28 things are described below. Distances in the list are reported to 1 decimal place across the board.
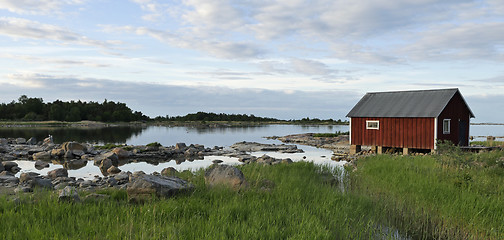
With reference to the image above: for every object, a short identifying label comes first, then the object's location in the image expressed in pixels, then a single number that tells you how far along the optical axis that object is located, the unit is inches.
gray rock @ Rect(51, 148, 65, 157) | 944.9
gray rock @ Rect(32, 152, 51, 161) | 931.3
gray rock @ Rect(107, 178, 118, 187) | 438.2
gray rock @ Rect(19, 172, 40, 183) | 462.4
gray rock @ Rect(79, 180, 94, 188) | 421.7
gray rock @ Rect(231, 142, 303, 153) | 1209.3
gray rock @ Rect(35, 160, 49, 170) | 755.9
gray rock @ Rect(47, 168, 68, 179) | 548.8
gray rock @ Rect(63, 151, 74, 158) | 932.6
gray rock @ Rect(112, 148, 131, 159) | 943.3
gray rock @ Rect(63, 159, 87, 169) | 783.1
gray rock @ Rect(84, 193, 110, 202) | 277.4
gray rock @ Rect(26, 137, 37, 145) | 1239.2
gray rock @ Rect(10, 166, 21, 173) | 678.6
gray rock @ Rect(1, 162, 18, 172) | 683.5
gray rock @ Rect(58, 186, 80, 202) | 266.8
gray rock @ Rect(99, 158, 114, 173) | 712.2
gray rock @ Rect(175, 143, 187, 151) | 1098.1
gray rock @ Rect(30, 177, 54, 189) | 399.5
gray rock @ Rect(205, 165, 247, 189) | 325.0
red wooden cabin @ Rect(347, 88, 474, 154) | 867.4
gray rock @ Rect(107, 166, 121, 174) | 665.6
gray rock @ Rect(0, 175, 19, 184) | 478.7
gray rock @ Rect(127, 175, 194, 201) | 282.5
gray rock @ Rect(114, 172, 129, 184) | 467.6
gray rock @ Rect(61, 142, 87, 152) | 956.0
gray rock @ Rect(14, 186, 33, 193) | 365.7
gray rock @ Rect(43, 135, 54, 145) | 1237.6
